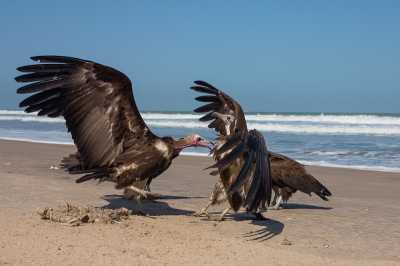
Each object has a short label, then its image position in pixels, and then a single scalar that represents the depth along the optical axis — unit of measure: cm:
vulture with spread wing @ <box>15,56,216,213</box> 524
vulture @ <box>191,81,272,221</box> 369
